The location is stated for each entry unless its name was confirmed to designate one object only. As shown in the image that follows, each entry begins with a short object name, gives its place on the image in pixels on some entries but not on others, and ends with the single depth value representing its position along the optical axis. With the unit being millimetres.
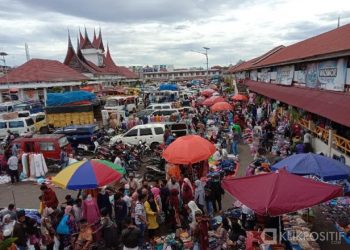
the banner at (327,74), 14688
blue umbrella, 8516
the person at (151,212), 8828
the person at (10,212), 8558
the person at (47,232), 8344
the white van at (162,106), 30184
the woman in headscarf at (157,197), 9484
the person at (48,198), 9469
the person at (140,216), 8633
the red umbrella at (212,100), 26688
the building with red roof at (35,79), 38906
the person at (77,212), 8574
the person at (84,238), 7984
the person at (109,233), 8094
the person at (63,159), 16031
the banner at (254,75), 39875
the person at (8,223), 8000
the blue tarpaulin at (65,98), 26375
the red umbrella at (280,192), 6082
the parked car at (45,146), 16281
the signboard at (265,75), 31669
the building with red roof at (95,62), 60469
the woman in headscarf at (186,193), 9578
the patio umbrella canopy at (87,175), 8516
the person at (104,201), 9250
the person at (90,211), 8578
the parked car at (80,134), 19859
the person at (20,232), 7805
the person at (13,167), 14516
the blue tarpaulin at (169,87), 48375
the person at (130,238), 6977
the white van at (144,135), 18844
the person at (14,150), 15873
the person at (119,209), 8938
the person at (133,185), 10537
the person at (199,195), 9797
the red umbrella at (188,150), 10516
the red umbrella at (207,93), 38812
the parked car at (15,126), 22641
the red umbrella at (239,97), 27697
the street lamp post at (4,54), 37994
